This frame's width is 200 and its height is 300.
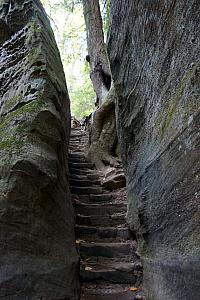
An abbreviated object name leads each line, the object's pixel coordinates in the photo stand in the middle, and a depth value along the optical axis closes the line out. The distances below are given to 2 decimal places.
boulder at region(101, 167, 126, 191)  7.09
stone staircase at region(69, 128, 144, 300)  3.98
